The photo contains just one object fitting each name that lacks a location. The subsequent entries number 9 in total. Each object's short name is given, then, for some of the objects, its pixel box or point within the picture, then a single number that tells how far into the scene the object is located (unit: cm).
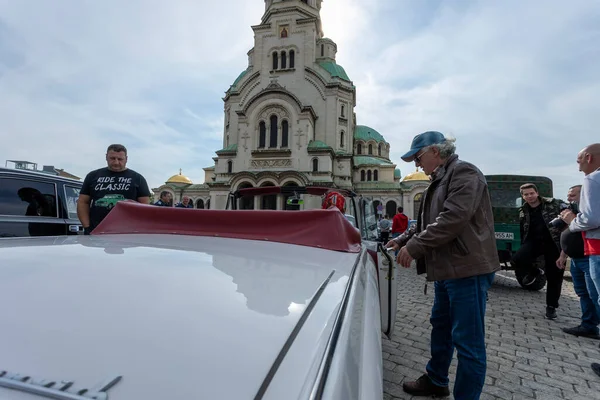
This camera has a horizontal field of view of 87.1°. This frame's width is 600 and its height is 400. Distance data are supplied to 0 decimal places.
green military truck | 701
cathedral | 2886
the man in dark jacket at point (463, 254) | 203
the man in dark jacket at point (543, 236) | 451
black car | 425
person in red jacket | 1082
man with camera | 368
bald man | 280
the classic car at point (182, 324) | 58
